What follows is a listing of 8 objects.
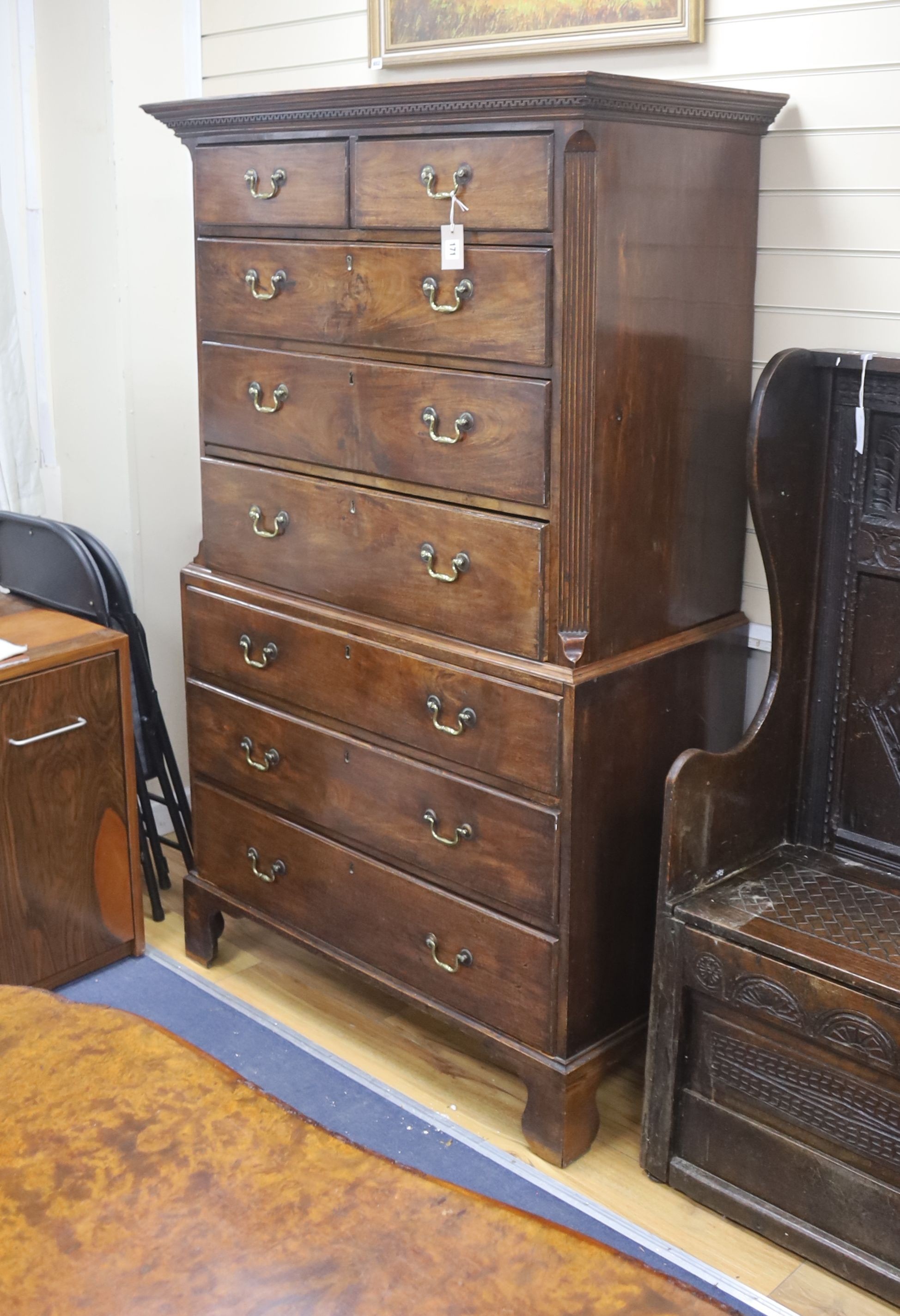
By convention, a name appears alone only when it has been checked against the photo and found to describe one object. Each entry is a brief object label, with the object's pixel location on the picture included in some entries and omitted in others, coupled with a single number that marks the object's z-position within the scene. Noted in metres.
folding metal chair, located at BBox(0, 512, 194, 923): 3.00
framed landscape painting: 2.30
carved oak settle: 1.98
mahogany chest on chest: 2.01
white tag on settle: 2.11
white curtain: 3.30
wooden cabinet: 2.73
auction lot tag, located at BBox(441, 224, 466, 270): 2.04
